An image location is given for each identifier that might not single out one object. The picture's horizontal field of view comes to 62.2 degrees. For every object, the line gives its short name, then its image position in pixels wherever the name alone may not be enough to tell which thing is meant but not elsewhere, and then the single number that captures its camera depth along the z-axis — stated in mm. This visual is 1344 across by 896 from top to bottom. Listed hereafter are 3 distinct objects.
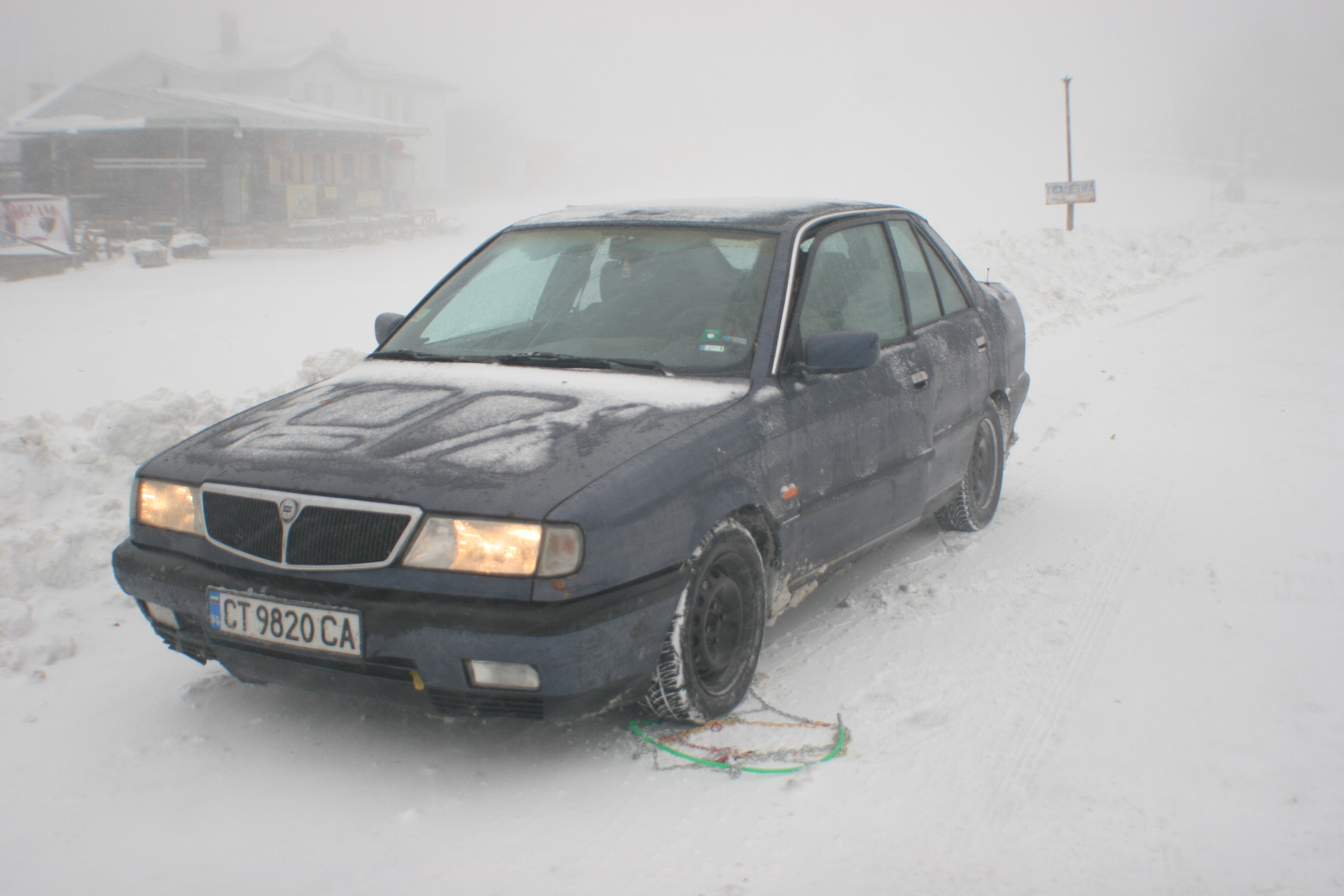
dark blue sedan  2781
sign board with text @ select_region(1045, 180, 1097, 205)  23984
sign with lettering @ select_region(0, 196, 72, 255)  20188
